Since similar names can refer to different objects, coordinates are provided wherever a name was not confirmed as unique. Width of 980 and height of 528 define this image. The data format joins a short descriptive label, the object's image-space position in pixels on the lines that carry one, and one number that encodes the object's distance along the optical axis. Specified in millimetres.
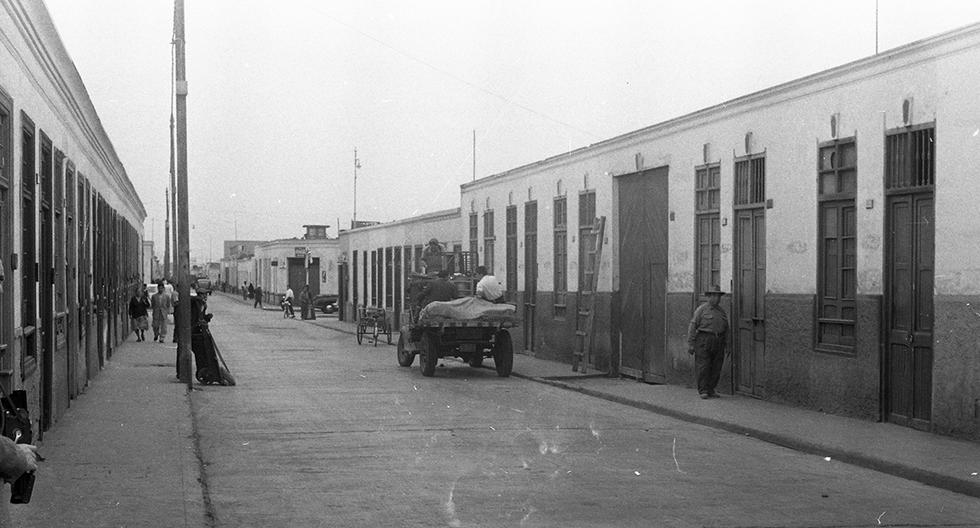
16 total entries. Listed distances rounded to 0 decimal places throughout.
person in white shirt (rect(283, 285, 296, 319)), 59125
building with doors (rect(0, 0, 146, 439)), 11453
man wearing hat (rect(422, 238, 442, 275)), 26000
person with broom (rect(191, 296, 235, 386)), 20812
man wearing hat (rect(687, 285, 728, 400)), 18016
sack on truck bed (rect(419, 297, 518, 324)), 22156
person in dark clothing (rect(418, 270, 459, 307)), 22891
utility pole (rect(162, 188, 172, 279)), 62809
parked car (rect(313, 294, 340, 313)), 66875
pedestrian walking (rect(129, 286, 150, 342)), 35688
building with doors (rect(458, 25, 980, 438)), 13477
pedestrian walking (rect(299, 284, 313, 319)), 58250
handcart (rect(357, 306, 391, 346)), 35062
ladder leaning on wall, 23484
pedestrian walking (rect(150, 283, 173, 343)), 34812
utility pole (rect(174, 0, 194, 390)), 21062
